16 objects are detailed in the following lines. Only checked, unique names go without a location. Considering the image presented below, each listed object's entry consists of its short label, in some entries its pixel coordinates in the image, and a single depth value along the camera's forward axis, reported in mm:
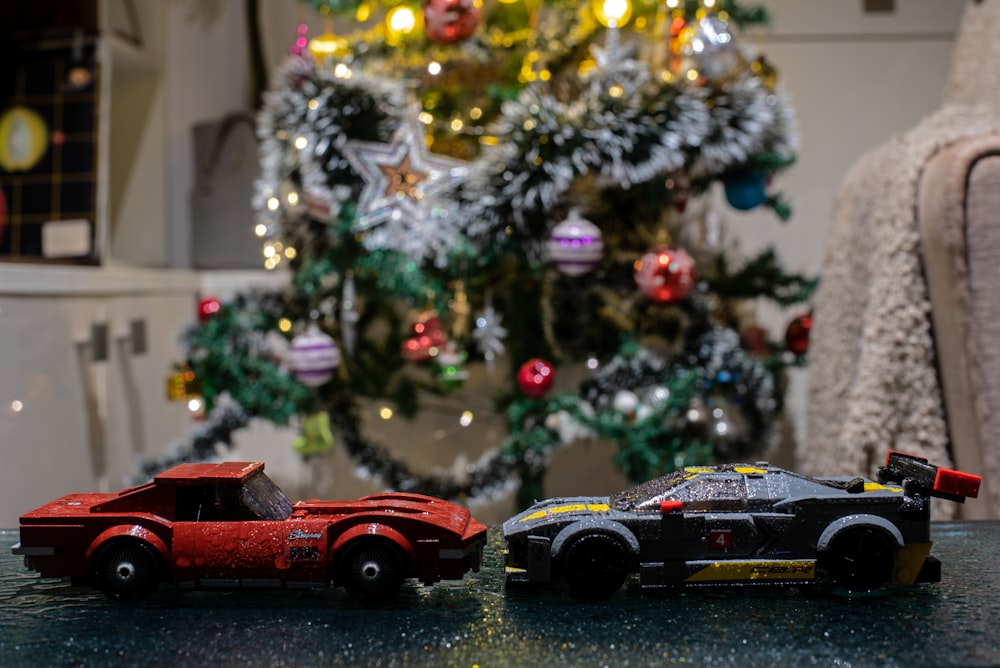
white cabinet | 1262
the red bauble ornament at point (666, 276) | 1380
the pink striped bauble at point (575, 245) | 1289
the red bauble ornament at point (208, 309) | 1553
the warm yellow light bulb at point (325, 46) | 1560
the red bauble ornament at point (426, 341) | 1449
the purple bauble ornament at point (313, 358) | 1395
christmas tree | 1296
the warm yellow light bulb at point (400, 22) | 1517
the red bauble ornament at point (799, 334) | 1532
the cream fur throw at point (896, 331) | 920
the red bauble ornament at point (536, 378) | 1411
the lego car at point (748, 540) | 558
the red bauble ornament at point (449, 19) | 1383
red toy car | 552
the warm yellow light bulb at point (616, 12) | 1420
